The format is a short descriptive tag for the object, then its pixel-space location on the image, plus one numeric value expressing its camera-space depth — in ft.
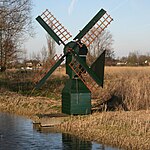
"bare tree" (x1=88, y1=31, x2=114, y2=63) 126.39
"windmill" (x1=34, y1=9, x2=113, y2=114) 48.88
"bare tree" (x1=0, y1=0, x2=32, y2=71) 85.20
